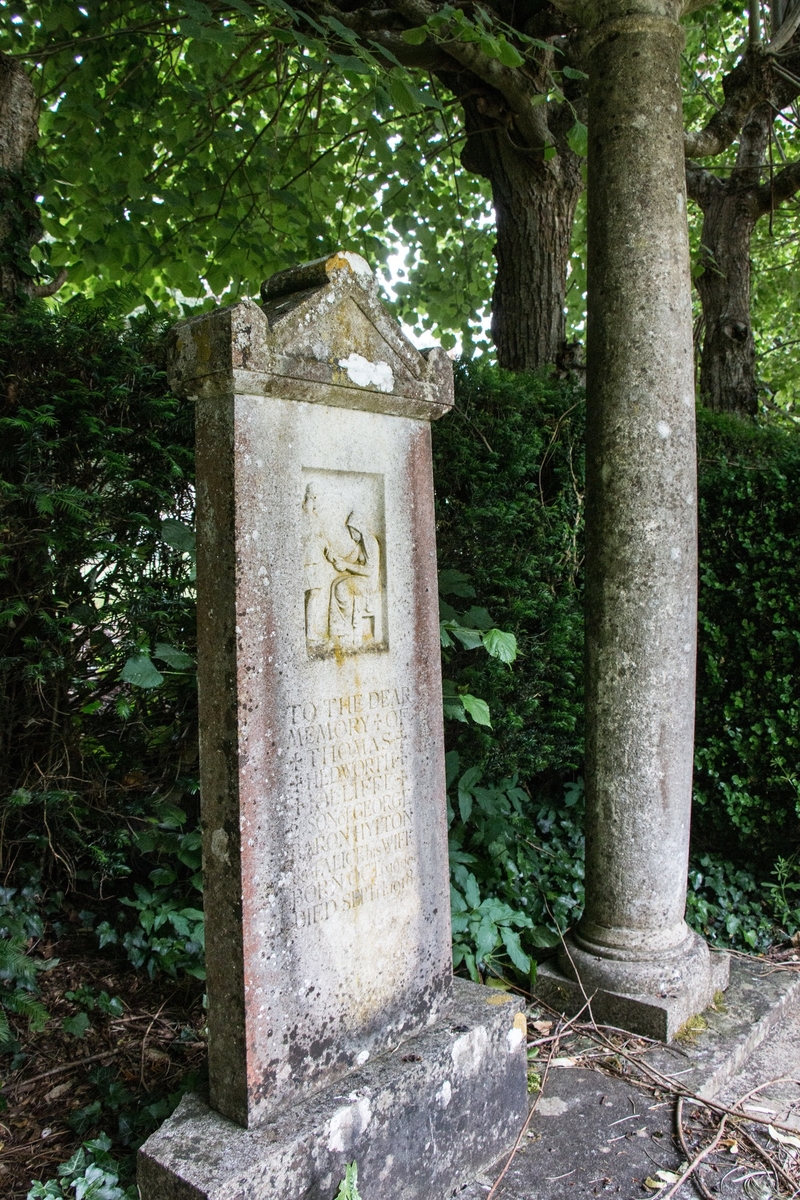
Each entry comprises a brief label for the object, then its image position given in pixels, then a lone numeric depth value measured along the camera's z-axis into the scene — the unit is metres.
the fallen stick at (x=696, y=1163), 2.43
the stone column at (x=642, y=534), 3.23
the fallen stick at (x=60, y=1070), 2.86
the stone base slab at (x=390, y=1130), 1.97
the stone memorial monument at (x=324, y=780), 2.07
